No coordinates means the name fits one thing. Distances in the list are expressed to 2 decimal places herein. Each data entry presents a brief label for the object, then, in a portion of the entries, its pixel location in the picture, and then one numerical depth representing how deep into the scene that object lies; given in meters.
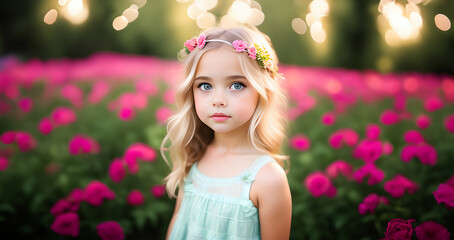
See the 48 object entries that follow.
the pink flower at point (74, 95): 3.28
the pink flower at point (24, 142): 2.30
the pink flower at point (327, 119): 2.43
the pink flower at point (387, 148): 2.16
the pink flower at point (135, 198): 2.05
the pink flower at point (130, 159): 2.04
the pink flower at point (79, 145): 2.20
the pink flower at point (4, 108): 3.41
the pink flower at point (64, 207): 1.79
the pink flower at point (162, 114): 2.54
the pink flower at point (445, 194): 1.36
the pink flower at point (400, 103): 2.89
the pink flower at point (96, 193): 1.86
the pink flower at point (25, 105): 2.84
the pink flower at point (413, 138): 2.08
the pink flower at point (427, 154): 1.83
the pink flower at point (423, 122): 2.30
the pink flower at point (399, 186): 1.70
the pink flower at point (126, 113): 2.49
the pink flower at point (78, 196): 1.88
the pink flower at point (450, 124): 2.30
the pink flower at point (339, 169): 2.06
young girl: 1.32
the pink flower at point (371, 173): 1.80
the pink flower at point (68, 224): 1.72
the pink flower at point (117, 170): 2.04
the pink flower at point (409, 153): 1.86
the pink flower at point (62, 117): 2.60
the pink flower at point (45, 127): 2.46
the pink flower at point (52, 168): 2.45
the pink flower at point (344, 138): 2.25
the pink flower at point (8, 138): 2.18
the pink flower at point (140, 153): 2.05
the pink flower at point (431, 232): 1.36
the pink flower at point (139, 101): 2.81
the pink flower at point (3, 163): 2.15
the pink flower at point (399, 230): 1.35
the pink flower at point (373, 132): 2.24
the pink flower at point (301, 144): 2.28
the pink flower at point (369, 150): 1.96
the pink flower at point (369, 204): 1.66
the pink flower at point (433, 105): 2.61
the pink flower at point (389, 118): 2.46
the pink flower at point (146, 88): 3.17
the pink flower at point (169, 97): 2.97
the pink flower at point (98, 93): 3.15
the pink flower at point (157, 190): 2.16
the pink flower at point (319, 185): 1.88
